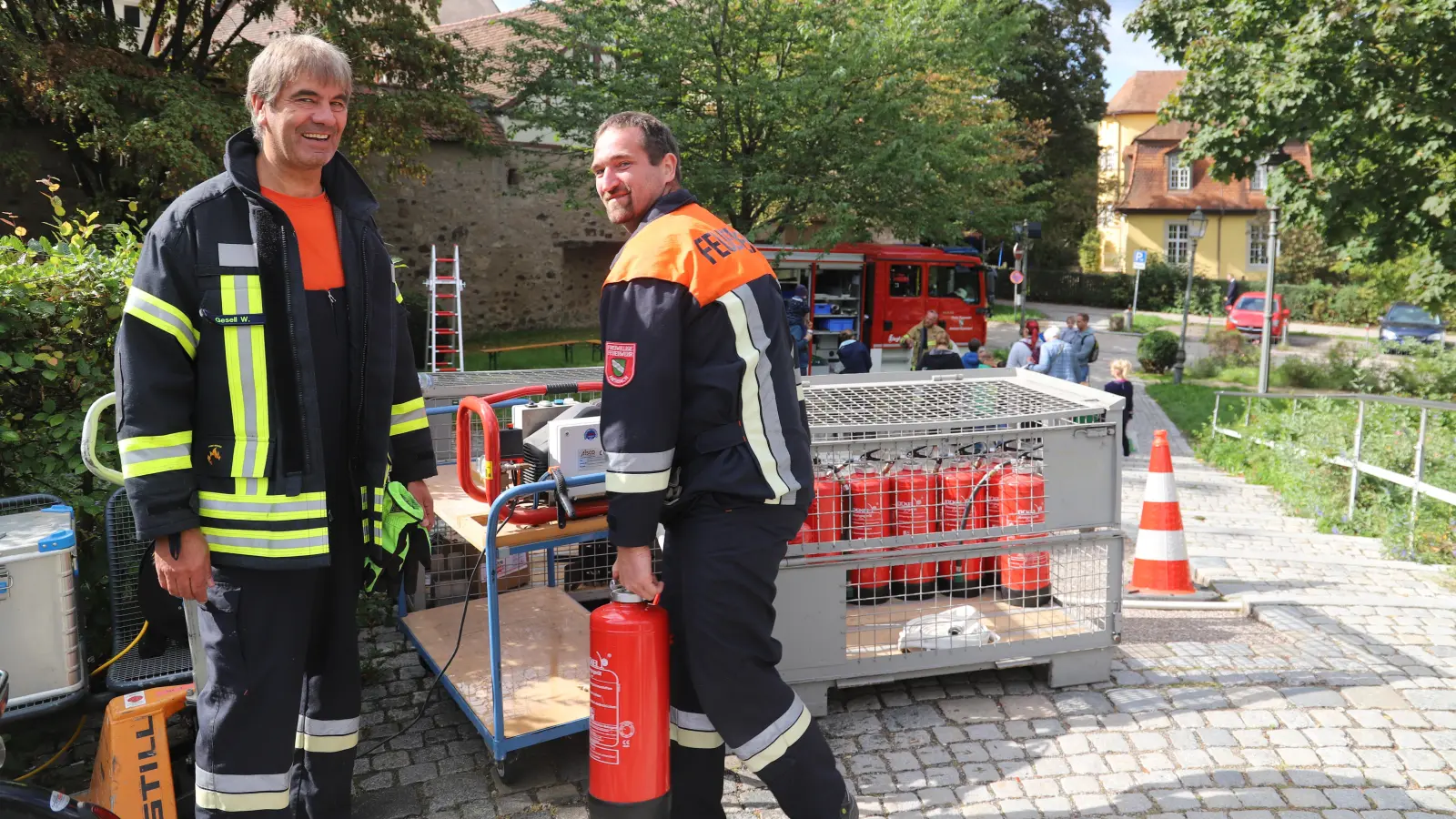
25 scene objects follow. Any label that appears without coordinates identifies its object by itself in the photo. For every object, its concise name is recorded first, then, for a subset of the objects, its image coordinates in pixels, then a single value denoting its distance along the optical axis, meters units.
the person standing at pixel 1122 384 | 10.78
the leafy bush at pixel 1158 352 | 23.52
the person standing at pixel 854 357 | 14.01
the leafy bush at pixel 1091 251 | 47.56
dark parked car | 27.95
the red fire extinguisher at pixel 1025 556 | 4.35
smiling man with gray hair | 2.47
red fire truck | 21.77
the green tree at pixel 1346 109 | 11.62
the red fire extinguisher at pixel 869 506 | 4.19
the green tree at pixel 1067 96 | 41.75
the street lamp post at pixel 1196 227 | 26.30
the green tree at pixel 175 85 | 13.88
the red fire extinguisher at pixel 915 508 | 4.27
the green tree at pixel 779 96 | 16.09
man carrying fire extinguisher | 2.78
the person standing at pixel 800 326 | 17.91
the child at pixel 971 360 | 12.85
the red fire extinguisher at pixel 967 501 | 4.35
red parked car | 33.06
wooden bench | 21.18
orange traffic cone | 6.07
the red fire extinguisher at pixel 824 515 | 4.11
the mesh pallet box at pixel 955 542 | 4.11
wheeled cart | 3.55
